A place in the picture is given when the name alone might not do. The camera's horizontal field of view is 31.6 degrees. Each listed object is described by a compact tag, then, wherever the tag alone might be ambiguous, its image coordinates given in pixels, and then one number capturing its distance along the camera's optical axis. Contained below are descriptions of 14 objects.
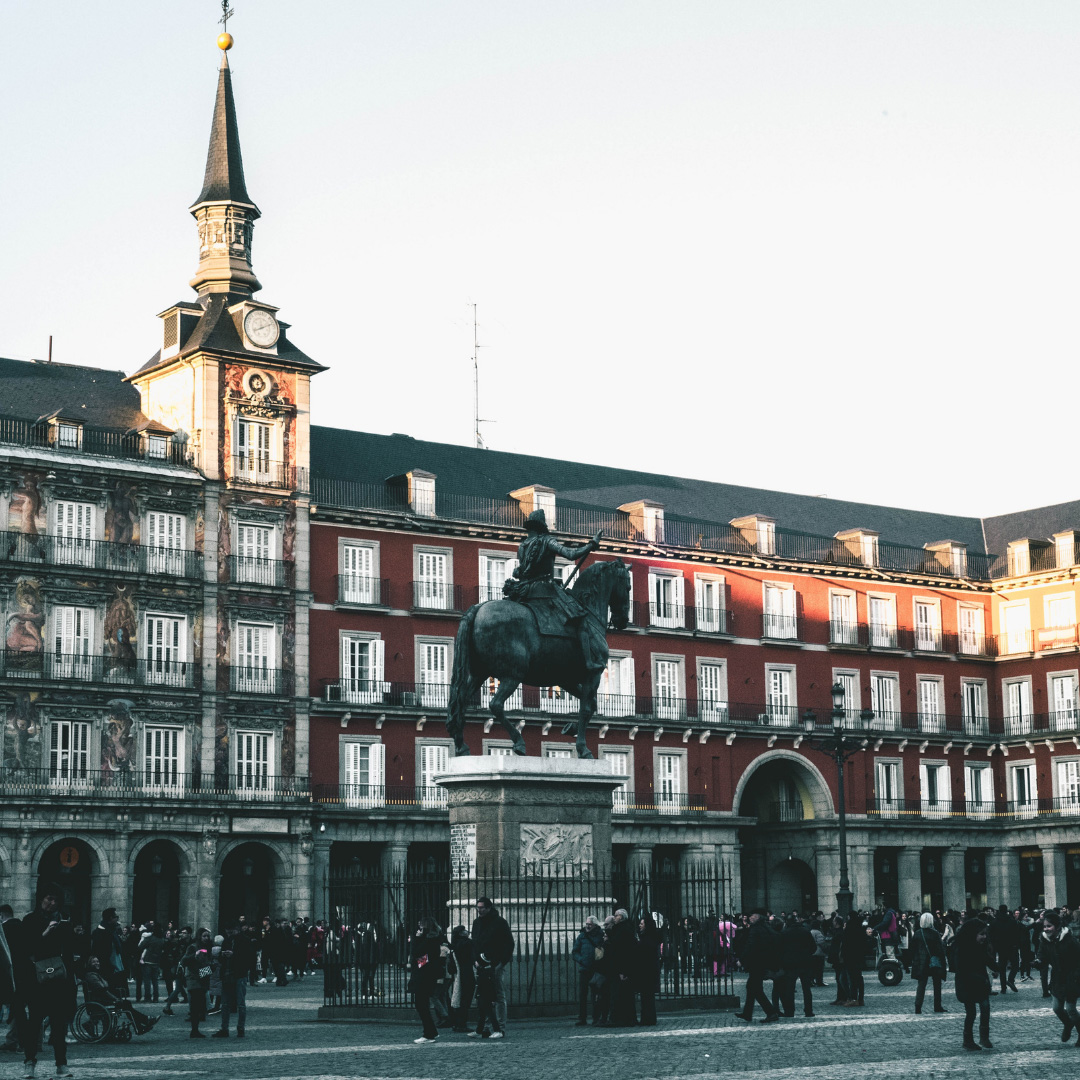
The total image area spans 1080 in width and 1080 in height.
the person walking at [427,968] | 21.33
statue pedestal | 23.02
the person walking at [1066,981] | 20.73
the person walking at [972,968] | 20.44
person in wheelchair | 23.41
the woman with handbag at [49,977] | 17.94
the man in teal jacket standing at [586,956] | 22.33
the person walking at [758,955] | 23.78
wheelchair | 23.70
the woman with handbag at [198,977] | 25.19
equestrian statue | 23.64
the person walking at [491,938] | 21.20
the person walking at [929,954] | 26.11
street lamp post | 41.67
